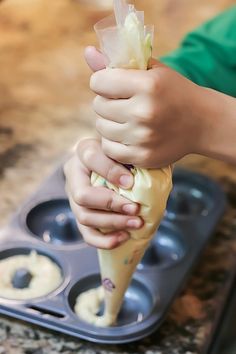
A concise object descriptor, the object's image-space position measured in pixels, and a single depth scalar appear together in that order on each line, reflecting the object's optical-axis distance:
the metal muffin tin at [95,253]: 0.81
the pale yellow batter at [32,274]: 0.84
